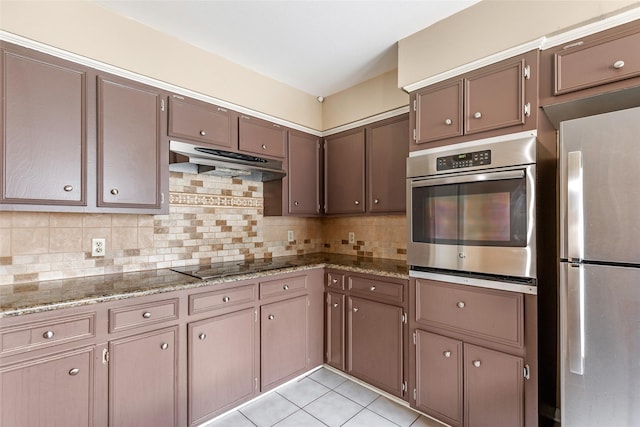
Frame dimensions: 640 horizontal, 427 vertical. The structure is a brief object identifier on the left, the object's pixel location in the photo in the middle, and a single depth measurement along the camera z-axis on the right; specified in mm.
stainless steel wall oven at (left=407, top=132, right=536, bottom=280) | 1532
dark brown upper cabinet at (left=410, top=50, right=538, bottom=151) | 1573
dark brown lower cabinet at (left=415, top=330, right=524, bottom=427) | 1576
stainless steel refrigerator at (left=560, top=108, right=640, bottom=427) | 1188
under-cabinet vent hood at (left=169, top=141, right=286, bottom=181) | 2004
